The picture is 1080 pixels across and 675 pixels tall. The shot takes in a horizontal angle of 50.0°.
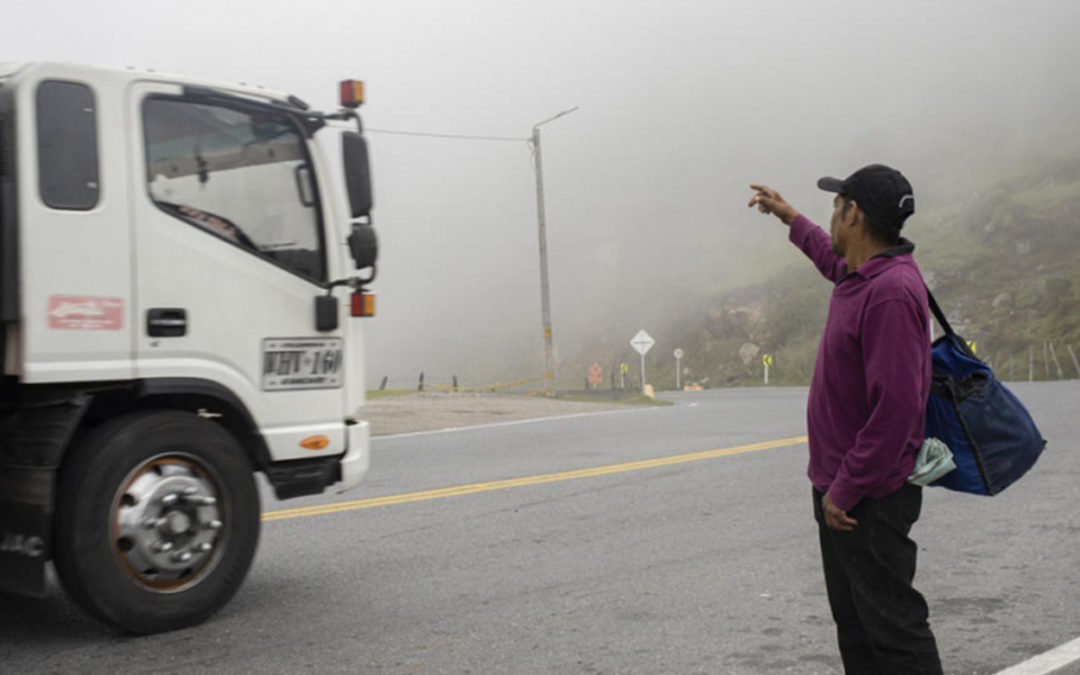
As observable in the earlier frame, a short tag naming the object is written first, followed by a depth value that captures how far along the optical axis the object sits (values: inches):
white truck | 199.5
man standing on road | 129.0
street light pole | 1293.1
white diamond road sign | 1482.2
